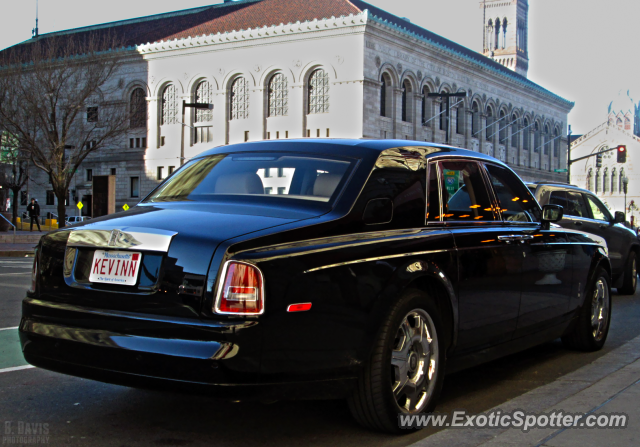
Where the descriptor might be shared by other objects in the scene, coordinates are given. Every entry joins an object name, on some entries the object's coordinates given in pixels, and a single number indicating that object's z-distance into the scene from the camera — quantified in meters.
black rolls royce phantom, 3.50
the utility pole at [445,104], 63.95
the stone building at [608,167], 115.75
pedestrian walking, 41.83
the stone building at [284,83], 54.97
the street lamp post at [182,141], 63.41
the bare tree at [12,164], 42.38
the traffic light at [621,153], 43.92
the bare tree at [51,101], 37.91
